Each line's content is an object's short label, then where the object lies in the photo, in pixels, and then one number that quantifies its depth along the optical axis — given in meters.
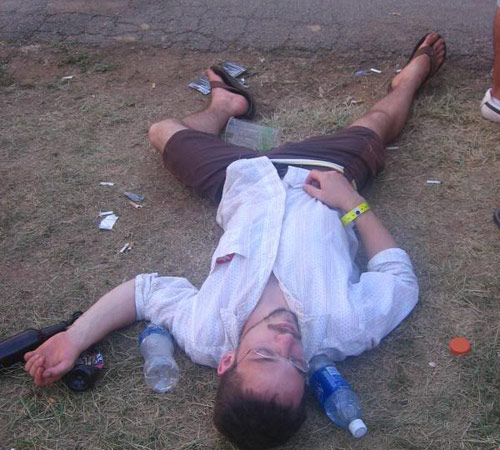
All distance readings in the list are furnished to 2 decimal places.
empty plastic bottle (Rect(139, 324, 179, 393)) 2.45
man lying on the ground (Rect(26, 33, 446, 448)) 2.10
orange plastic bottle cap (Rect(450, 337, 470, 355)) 2.45
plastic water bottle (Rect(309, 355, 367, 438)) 2.21
